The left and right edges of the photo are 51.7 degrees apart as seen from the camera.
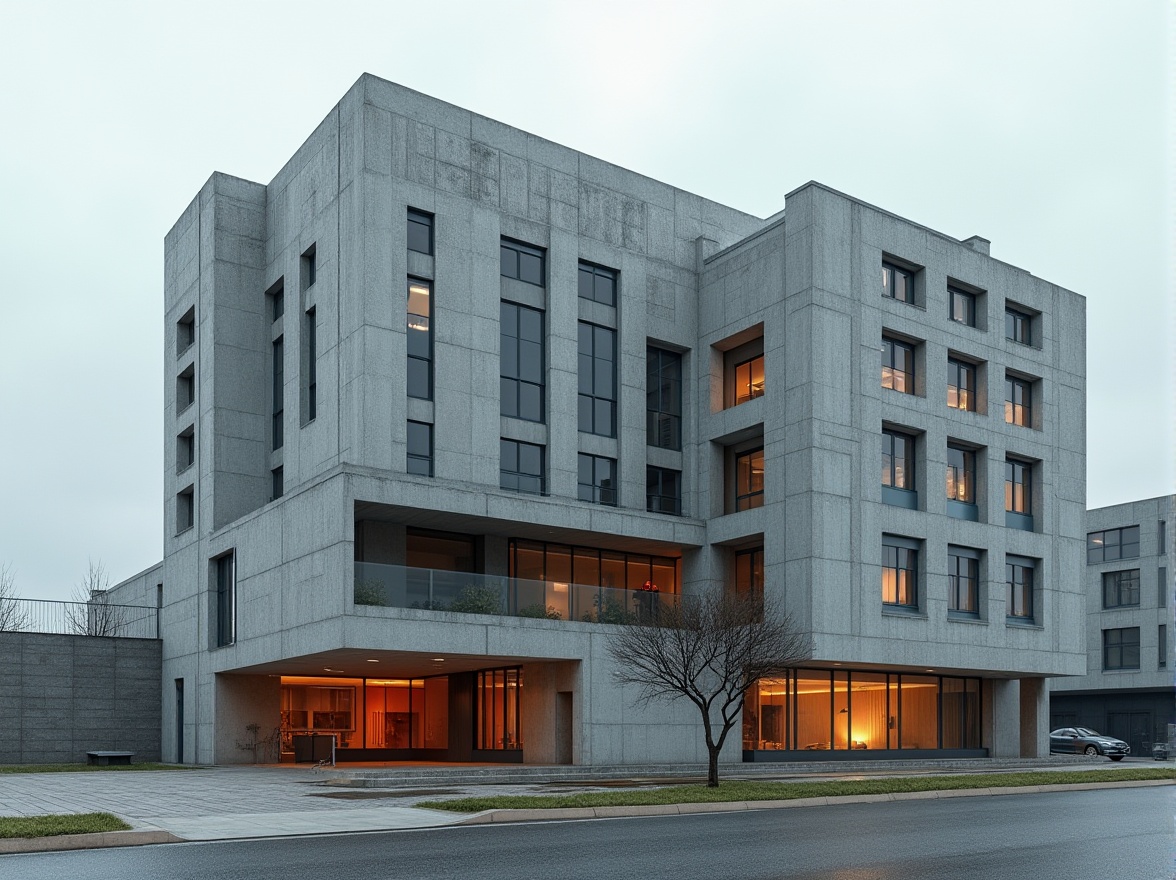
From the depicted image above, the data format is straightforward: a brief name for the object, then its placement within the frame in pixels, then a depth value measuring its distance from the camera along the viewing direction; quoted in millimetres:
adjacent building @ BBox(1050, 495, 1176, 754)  73438
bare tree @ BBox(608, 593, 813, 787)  29984
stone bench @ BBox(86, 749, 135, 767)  41531
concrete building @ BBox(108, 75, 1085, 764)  37094
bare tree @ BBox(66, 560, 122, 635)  60719
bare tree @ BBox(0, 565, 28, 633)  73694
